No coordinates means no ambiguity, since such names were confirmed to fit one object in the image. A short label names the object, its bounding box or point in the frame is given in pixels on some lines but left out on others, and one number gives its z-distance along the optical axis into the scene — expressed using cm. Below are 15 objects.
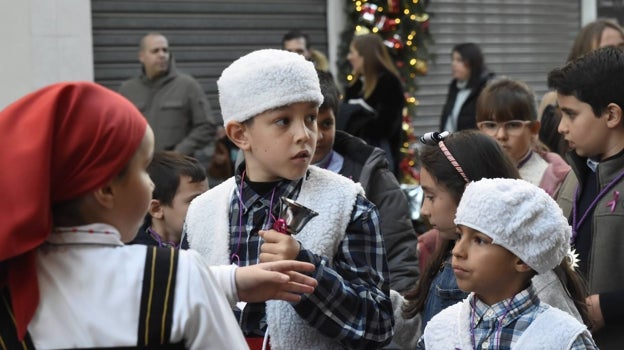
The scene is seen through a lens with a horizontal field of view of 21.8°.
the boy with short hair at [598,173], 614
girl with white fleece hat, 482
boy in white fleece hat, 487
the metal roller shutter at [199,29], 1698
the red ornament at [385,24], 1917
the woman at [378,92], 1336
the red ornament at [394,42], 1925
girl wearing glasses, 847
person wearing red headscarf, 349
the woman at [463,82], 1487
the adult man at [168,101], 1451
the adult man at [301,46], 1535
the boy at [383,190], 747
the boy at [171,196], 706
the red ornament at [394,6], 1919
